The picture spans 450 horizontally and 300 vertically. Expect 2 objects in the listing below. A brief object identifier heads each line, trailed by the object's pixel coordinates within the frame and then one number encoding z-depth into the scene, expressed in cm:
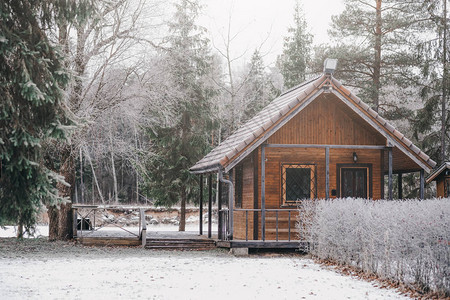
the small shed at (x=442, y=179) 2388
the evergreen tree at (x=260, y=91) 3831
